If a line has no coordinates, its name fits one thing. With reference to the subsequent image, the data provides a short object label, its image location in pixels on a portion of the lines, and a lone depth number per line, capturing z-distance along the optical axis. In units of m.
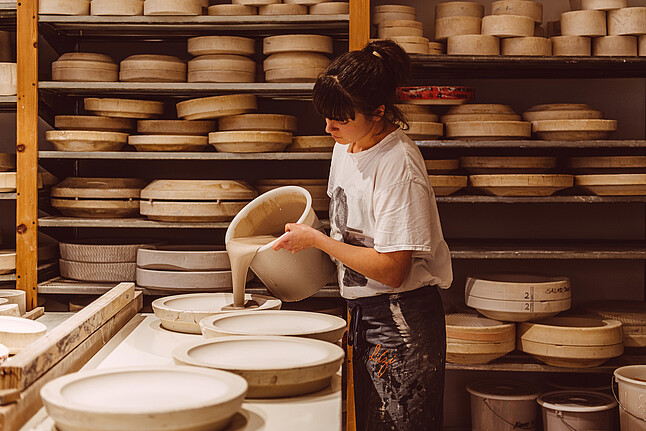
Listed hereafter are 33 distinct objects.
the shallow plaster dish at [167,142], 3.06
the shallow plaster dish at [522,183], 3.04
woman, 1.80
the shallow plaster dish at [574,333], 2.95
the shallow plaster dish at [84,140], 3.06
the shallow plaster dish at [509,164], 3.07
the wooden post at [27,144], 3.03
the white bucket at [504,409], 3.20
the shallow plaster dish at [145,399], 1.07
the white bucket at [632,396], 2.80
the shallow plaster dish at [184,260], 2.98
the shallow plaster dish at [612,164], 3.03
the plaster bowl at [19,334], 1.79
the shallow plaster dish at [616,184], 3.01
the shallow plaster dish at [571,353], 2.95
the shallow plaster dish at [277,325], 1.71
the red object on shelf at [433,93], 3.10
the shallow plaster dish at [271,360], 1.35
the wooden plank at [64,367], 1.21
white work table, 1.24
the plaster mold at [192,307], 1.95
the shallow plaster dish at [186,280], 2.97
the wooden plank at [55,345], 1.26
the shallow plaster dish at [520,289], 2.99
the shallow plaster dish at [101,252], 3.13
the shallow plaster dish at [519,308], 3.00
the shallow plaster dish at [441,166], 3.06
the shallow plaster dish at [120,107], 3.10
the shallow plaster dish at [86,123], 3.11
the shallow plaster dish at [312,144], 3.07
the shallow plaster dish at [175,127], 3.10
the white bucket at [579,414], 3.04
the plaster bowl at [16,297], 2.45
